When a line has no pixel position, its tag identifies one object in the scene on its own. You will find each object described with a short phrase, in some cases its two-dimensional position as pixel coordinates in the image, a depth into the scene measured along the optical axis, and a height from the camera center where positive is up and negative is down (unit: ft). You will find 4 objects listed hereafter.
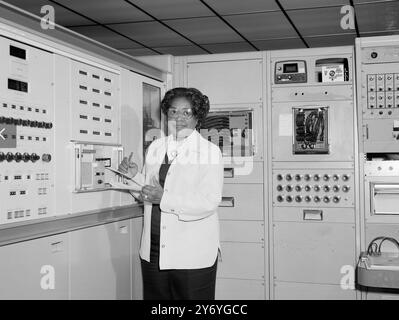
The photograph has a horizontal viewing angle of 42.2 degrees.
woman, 7.93 -0.74
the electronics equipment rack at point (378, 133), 10.23 +0.54
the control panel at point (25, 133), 6.75 +0.43
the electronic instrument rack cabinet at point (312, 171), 10.46 -0.21
